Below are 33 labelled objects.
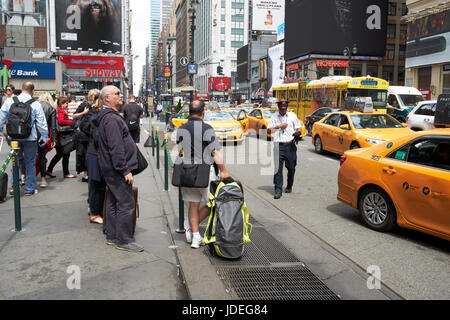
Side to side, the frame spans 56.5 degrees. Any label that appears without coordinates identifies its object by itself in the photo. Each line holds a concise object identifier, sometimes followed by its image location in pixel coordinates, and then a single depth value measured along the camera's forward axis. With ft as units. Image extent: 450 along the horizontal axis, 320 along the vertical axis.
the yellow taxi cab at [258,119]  66.69
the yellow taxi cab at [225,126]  54.49
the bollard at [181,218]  18.40
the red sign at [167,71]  150.75
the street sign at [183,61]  94.38
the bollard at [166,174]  26.86
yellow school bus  74.59
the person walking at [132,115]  38.63
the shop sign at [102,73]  195.31
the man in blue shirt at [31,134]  24.73
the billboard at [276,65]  263.49
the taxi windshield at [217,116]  56.99
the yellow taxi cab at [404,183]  16.44
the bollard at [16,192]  18.26
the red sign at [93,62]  190.60
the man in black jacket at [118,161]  15.56
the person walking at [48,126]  27.20
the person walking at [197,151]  15.92
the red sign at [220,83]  370.73
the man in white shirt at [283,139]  26.25
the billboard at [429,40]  116.87
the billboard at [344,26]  209.97
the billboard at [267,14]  228.63
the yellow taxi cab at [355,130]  38.65
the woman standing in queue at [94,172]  18.30
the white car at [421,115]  52.30
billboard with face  183.11
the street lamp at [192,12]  73.41
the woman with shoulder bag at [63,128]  29.40
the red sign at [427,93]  121.01
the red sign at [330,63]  208.54
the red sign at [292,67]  227.44
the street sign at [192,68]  84.99
